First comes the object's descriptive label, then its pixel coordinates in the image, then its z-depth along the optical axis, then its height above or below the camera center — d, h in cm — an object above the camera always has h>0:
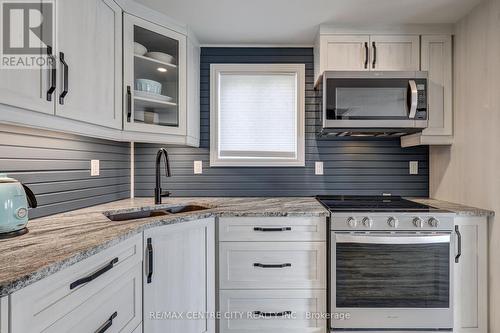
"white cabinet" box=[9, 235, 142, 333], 81 -46
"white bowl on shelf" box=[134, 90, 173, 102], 195 +49
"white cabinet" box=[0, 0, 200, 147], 119 +49
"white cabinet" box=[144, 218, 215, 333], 151 -66
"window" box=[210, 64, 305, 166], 255 +41
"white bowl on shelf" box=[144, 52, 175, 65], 204 +79
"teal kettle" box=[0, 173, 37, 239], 113 -18
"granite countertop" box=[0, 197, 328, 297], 85 -30
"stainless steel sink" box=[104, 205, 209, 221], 187 -35
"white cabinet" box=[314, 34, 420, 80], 218 +87
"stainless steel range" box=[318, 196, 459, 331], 182 -68
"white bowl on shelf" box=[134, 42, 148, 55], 194 +80
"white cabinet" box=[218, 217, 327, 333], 187 -70
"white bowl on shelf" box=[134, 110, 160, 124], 195 +34
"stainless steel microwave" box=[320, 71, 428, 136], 207 +48
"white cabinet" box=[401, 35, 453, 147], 216 +61
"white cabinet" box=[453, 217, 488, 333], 184 -73
